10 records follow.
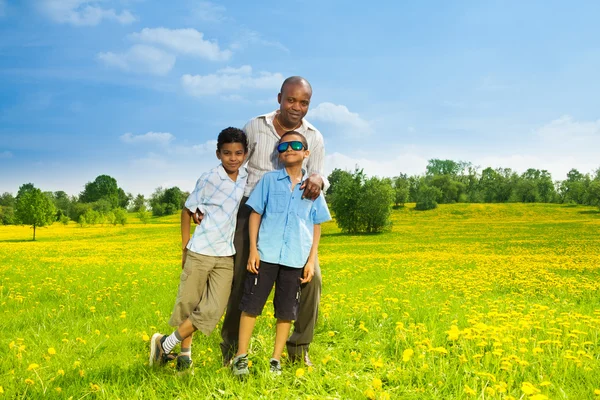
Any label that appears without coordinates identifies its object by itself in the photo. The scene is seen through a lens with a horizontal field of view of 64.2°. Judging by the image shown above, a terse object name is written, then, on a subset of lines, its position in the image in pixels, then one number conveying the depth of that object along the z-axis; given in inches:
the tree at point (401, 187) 3351.4
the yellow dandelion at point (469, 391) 145.0
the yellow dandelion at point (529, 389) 135.3
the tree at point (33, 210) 1800.0
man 186.2
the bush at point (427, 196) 3221.0
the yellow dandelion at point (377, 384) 149.2
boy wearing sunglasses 172.6
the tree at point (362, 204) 1849.2
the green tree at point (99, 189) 4387.3
